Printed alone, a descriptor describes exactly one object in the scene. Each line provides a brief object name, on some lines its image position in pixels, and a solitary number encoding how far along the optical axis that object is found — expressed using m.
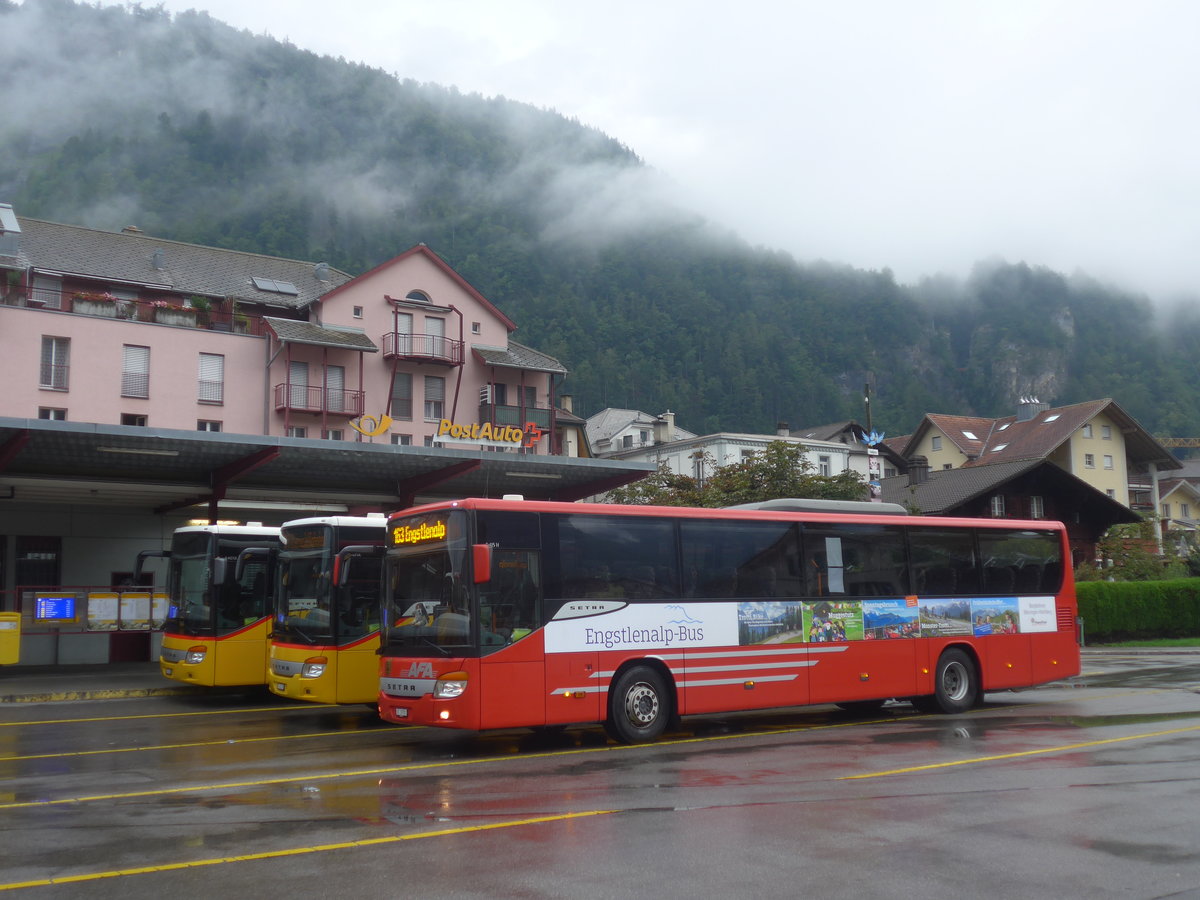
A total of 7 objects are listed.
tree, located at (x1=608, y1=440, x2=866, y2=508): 41.91
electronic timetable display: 26.45
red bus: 12.78
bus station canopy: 24.25
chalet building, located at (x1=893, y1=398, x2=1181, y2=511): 74.12
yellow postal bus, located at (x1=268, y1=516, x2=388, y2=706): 16.48
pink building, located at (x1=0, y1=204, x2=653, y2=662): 27.42
